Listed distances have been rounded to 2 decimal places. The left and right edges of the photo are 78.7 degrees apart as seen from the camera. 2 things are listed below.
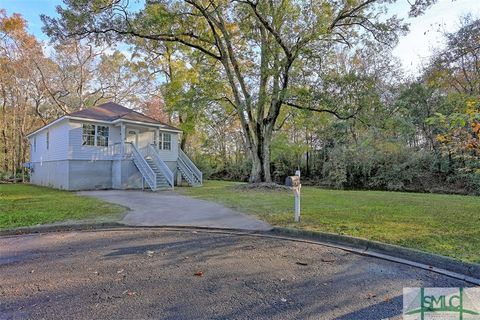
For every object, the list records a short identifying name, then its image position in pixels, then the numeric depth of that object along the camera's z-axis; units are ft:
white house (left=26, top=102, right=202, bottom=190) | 51.26
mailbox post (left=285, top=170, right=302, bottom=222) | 19.35
